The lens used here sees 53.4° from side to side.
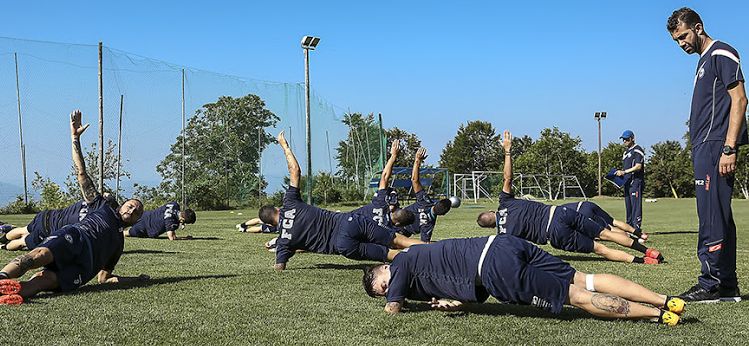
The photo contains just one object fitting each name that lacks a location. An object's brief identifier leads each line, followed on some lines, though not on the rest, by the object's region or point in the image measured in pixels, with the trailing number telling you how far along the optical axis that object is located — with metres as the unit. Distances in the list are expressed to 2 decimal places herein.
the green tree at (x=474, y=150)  86.31
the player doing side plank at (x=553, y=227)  9.73
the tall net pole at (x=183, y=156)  31.12
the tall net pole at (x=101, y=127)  25.94
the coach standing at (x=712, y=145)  6.15
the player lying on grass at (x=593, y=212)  10.89
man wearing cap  14.73
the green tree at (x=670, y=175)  69.81
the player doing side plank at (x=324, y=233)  8.91
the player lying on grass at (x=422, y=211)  12.29
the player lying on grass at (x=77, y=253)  6.57
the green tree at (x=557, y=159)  71.88
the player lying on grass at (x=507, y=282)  5.35
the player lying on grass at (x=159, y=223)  14.56
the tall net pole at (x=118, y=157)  28.84
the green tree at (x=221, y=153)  31.69
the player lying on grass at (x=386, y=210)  11.19
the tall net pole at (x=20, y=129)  27.66
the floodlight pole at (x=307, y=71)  28.92
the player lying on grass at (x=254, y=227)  16.50
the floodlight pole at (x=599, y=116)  54.97
